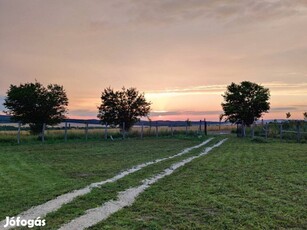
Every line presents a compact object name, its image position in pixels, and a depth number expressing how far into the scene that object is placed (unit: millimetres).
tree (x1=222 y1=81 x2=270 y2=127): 23431
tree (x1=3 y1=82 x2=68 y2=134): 18534
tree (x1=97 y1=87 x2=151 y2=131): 23369
